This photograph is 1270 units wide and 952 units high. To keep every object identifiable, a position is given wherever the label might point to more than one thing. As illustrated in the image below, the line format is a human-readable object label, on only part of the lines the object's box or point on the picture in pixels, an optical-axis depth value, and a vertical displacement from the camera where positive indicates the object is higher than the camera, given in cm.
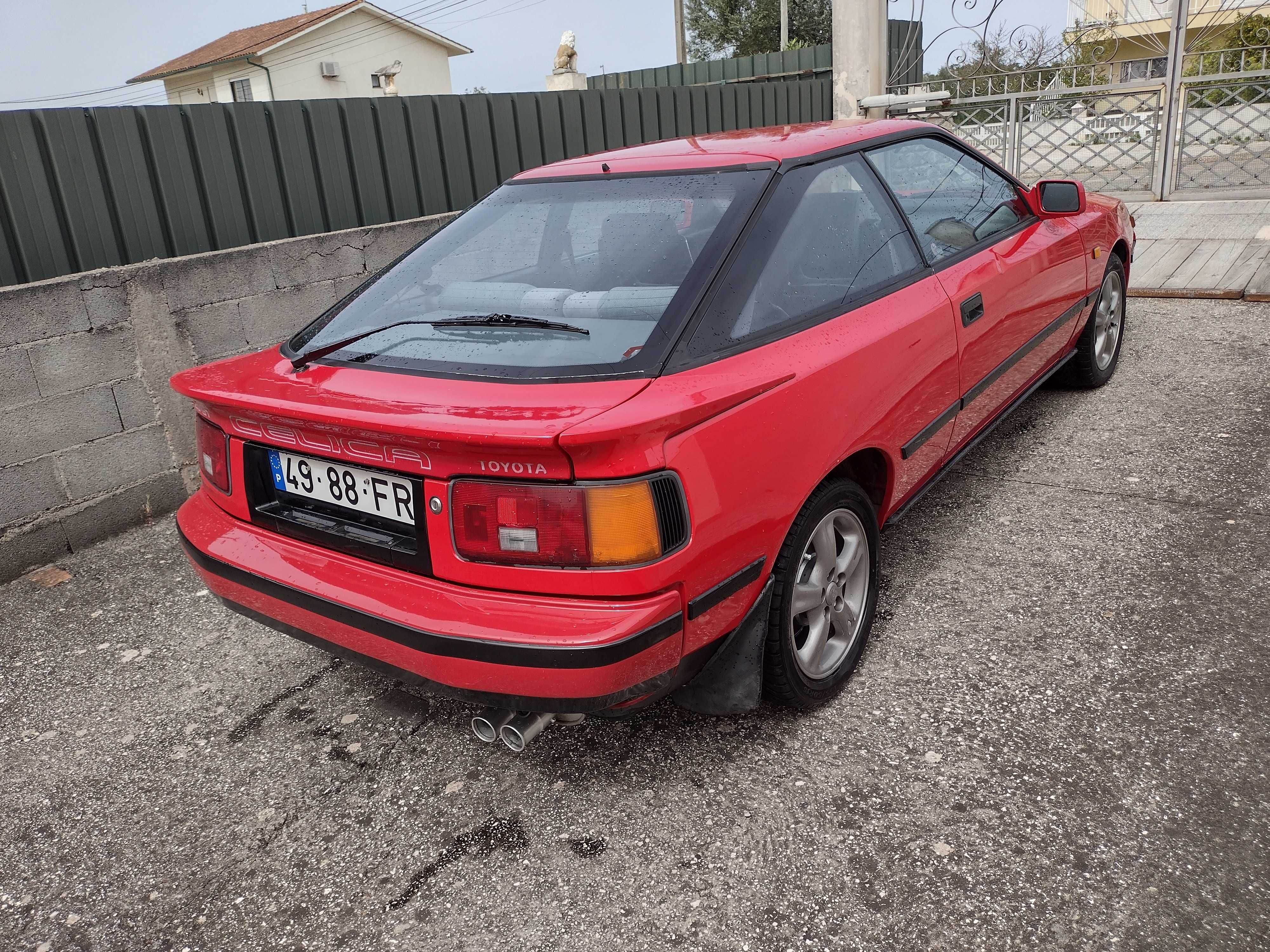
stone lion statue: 1356 +127
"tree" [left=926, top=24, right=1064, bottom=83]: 1100 +57
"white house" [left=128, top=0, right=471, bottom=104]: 3412 +393
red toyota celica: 191 -61
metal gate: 1007 -14
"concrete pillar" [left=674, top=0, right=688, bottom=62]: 3062 +298
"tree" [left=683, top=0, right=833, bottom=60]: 3906 +427
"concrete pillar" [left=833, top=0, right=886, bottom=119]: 956 +67
